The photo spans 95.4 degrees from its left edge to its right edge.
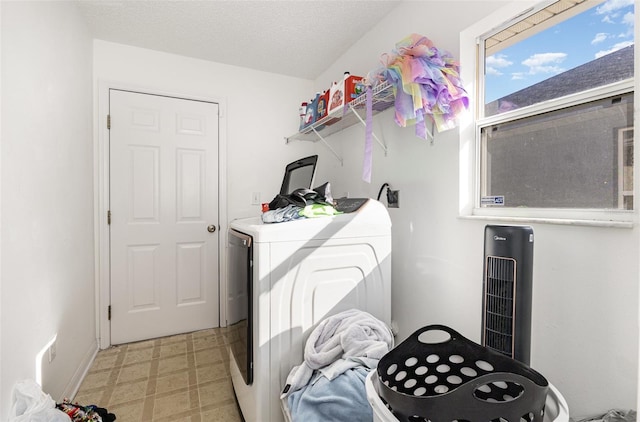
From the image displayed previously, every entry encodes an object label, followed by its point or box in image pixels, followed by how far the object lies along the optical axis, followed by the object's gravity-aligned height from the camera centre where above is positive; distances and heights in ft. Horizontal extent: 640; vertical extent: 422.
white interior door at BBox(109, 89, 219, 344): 7.79 -0.19
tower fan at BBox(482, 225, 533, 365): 3.03 -0.86
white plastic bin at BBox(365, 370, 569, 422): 2.34 -1.74
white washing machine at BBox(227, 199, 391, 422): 3.99 -1.14
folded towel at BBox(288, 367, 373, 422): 3.32 -2.24
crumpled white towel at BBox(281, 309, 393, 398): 3.68 -1.85
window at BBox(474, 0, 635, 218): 3.26 +1.31
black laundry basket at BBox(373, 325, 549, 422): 2.17 -1.53
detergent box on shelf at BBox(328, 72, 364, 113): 6.00 +2.52
